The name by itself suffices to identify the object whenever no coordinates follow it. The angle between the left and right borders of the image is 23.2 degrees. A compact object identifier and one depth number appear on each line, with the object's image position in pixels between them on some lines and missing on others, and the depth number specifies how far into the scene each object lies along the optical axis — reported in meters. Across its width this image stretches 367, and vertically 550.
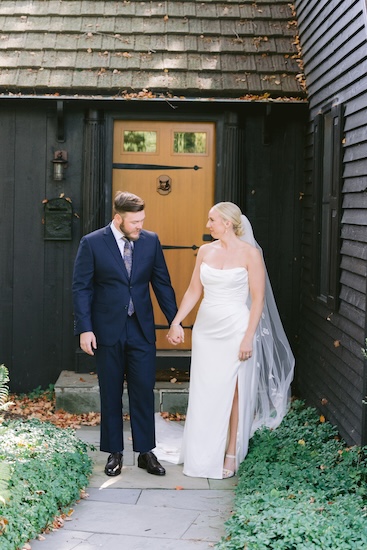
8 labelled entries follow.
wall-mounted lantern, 9.13
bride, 6.72
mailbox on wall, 9.14
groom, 6.50
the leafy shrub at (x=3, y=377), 5.45
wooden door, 9.21
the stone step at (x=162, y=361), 9.09
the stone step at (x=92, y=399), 8.54
